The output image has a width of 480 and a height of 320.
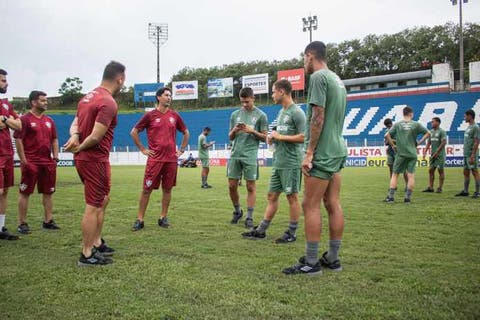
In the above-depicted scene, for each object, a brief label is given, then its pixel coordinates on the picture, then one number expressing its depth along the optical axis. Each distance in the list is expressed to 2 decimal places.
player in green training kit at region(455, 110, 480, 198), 10.64
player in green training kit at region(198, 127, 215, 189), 16.35
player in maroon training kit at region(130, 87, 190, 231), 6.92
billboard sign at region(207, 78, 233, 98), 53.81
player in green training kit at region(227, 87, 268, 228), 6.97
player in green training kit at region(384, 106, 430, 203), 9.96
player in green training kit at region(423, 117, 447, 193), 12.16
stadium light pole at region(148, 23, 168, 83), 55.59
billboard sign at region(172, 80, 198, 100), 55.06
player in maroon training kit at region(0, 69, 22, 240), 6.00
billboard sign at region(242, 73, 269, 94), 49.44
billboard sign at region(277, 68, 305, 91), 47.34
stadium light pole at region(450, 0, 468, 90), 40.16
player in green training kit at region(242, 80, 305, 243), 5.83
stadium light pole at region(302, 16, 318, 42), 47.84
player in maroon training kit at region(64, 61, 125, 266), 4.55
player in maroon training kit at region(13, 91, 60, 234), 6.70
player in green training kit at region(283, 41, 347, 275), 4.15
